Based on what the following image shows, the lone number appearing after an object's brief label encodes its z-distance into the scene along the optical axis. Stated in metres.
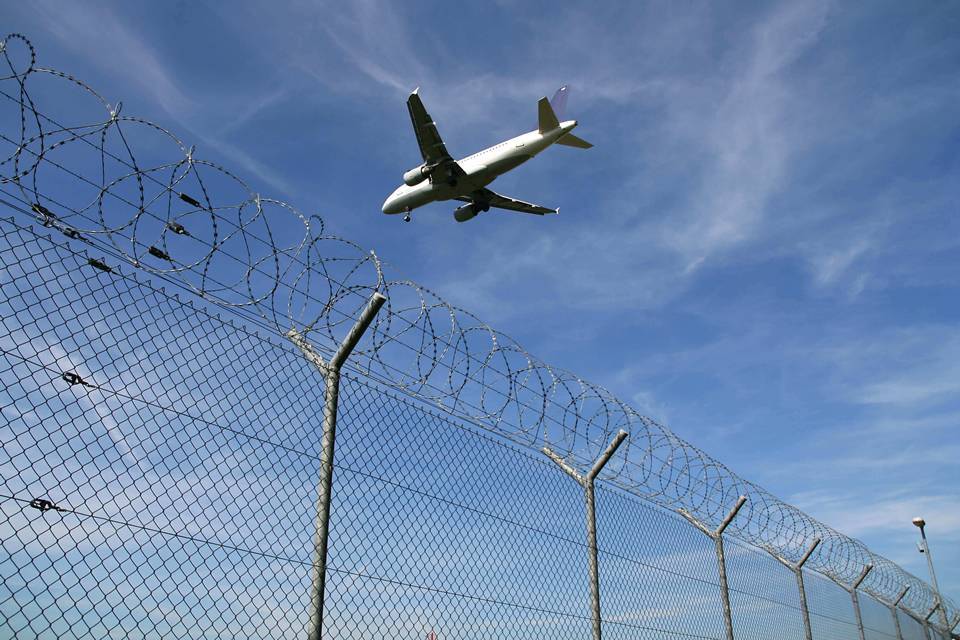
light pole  23.94
